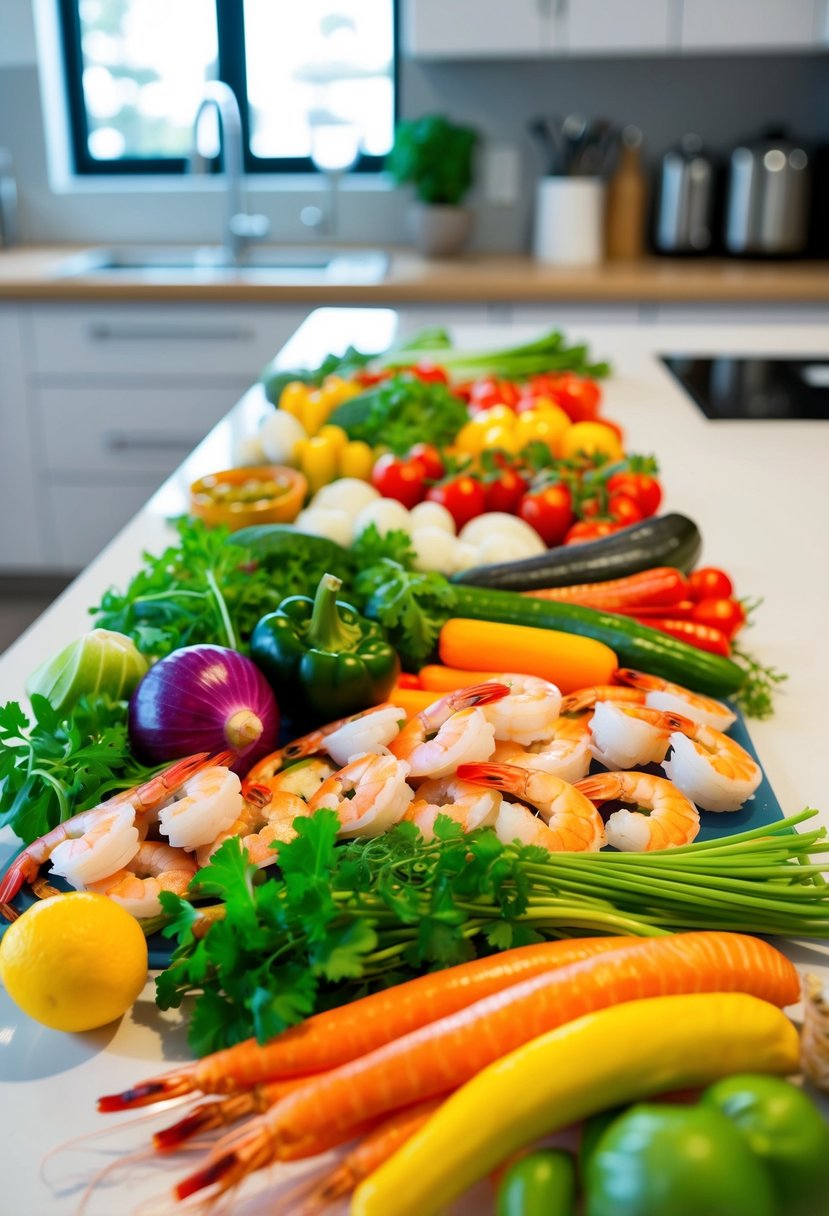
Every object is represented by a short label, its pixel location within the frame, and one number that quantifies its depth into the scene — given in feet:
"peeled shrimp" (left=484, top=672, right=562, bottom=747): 3.24
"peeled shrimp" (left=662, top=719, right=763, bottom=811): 3.12
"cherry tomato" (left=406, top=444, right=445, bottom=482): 5.87
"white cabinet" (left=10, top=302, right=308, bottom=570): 11.58
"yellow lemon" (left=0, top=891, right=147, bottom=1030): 2.43
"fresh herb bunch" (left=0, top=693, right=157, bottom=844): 3.00
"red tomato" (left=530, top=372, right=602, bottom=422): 6.96
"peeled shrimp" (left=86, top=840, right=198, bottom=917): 2.67
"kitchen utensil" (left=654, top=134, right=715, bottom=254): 12.31
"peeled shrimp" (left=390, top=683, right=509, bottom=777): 3.01
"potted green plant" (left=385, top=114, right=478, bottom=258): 12.47
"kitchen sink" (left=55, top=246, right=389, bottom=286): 12.05
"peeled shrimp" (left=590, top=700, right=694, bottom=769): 3.28
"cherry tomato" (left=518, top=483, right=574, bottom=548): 5.35
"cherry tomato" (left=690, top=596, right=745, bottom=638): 4.25
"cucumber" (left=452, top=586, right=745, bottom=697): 3.87
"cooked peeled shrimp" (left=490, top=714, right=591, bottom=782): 3.16
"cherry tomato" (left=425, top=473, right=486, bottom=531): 5.47
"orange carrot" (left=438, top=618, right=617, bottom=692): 3.87
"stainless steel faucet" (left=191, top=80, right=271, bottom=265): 12.37
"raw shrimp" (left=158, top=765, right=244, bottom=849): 2.74
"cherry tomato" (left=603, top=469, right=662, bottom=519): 5.36
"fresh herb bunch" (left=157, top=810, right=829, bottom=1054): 2.34
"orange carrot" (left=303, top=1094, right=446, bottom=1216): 1.97
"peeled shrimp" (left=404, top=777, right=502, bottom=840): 2.83
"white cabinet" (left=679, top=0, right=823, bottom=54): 11.24
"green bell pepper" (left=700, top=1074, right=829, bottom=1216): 1.83
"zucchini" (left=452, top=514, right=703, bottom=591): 4.49
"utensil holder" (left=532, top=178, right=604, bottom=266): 12.39
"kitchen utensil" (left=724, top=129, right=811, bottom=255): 11.91
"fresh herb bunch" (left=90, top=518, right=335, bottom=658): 3.84
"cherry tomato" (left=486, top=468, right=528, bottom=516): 5.59
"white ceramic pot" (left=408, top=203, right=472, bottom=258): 12.78
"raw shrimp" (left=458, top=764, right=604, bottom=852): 2.83
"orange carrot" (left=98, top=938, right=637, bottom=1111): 2.16
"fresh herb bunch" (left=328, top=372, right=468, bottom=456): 6.37
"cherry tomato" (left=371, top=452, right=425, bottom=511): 5.75
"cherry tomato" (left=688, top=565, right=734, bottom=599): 4.43
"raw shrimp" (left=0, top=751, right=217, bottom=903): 2.66
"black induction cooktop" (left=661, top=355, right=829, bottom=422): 7.38
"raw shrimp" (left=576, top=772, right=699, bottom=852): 2.93
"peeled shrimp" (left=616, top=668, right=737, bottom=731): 3.54
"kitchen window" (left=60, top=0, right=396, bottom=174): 13.46
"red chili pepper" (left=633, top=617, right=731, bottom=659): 4.10
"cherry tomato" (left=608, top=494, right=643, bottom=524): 5.22
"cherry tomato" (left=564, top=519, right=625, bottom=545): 5.02
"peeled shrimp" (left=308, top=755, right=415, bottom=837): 2.82
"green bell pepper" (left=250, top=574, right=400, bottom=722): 3.48
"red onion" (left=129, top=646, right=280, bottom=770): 3.23
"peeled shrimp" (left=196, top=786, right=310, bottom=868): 2.77
